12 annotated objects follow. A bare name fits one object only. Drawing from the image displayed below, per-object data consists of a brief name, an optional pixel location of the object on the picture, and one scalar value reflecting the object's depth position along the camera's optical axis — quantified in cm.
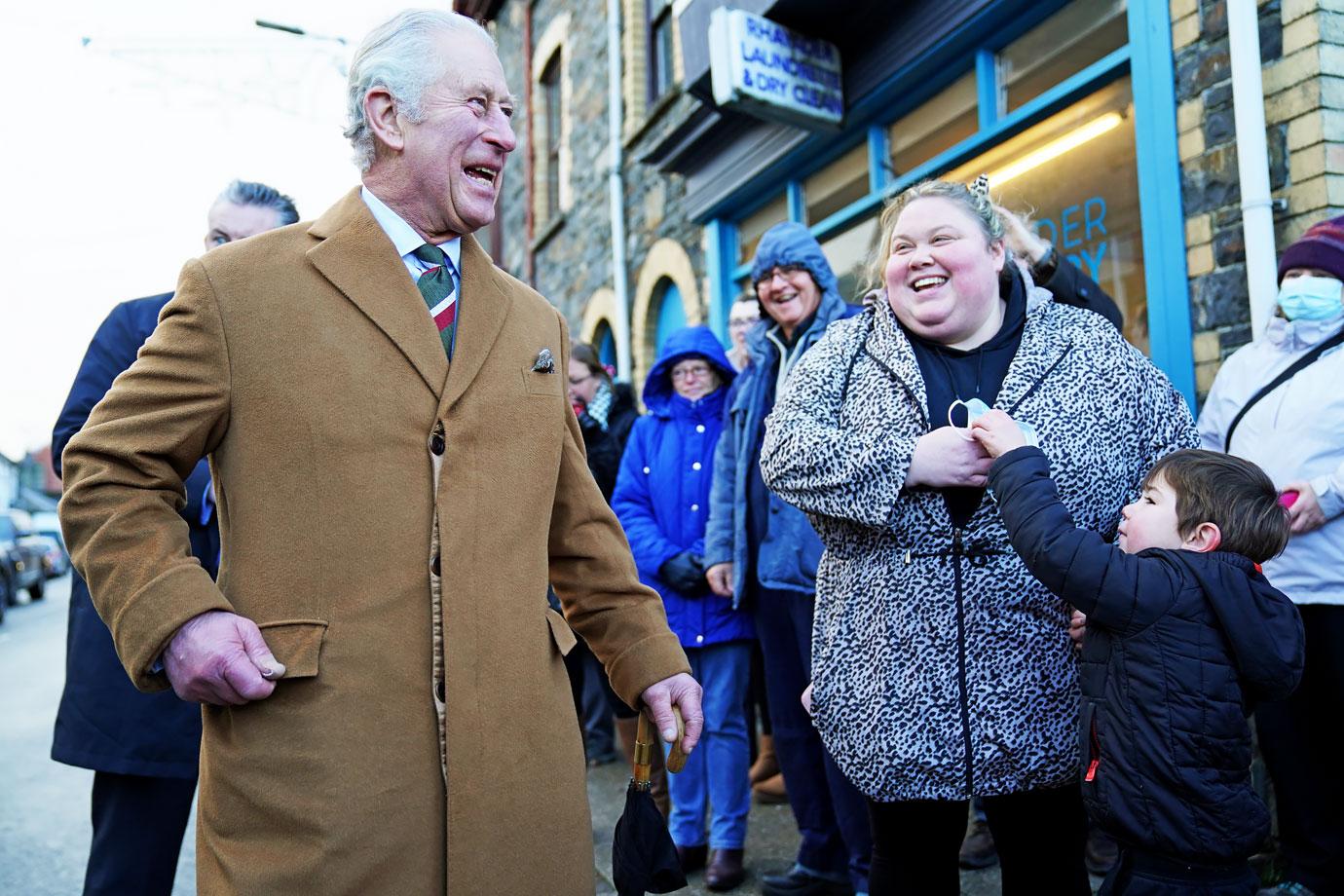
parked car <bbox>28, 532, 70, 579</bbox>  2622
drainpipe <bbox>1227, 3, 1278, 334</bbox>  365
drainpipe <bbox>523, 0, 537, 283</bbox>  1320
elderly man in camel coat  154
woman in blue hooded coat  397
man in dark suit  243
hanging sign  605
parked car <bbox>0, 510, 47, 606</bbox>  1900
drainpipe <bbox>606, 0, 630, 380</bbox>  1001
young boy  204
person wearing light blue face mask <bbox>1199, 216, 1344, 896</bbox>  308
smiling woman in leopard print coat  231
